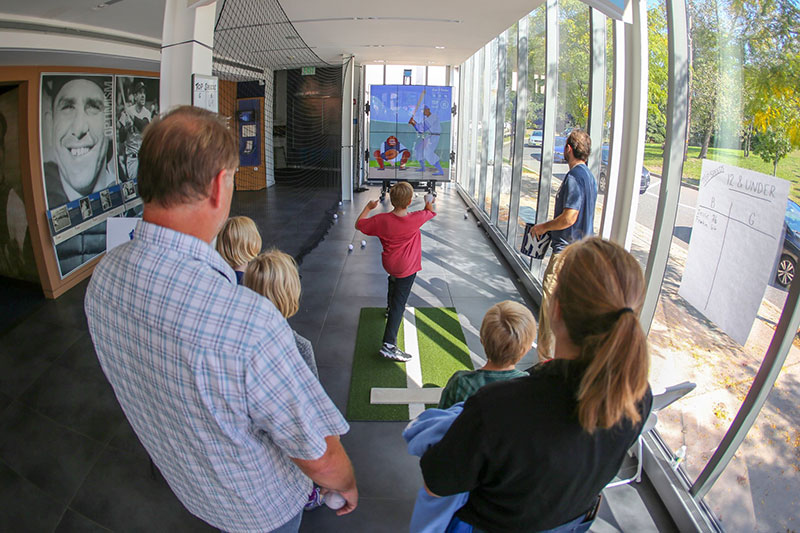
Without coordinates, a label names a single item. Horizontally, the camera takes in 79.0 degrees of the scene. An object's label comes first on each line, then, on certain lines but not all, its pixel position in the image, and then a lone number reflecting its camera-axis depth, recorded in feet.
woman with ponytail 3.08
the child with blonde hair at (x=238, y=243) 8.57
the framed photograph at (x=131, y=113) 20.51
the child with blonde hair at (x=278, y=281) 6.90
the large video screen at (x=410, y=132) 28.55
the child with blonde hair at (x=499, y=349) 5.93
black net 22.91
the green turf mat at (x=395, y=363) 10.86
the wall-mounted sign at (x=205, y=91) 8.84
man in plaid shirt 3.19
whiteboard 6.52
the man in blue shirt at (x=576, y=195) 10.84
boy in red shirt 11.74
